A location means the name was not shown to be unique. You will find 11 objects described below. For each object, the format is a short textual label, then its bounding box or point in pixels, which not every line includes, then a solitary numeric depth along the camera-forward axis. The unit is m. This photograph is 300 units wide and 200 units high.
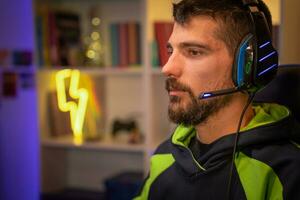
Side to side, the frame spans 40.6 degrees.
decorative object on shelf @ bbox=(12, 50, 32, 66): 2.45
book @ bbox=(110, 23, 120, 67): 2.30
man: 0.90
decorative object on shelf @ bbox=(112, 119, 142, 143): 2.33
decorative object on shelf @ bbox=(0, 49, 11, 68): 2.44
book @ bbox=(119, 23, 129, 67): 2.28
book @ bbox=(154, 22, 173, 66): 1.38
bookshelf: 2.21
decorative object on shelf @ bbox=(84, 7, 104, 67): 2.44
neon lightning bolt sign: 2.46
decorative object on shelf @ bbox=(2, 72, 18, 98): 2.44
